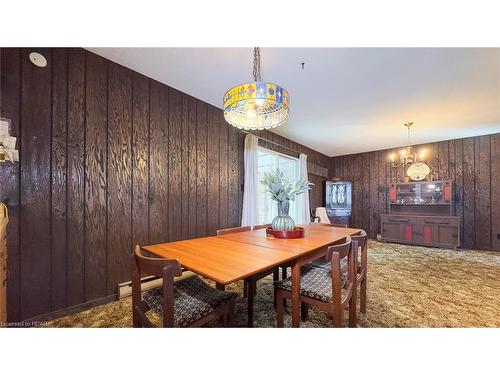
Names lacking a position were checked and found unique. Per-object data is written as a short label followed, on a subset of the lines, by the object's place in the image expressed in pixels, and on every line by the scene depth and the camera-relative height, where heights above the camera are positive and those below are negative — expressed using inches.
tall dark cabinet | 220.5 -12.3
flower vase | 72.2 -10.6
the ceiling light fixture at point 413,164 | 147.2 +21.7
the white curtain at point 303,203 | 179.2 -11.6
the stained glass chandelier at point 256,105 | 52.9 +24.7
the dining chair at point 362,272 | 67.9 -27.9
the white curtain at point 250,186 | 125.3 +2.5
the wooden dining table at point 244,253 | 39.5 -15.6
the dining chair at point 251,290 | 63.7 -31.4
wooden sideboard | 166.4 -23.0
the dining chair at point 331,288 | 48.8 -26.2
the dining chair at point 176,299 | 36.1 -25.0
